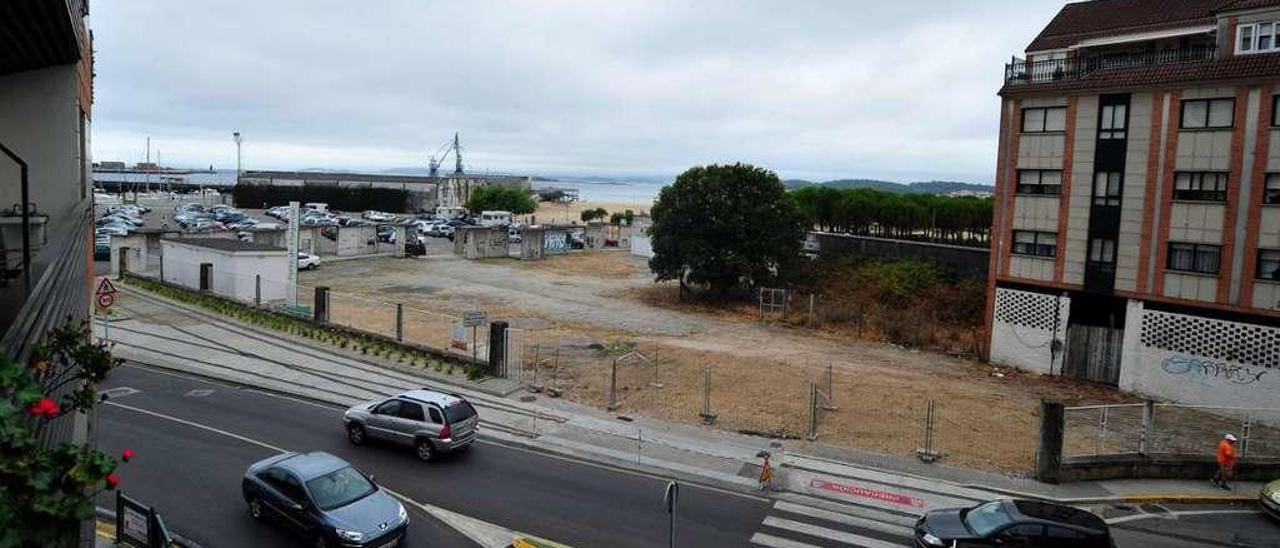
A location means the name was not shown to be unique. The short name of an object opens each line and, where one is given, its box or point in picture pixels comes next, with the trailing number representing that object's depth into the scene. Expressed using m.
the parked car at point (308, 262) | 53.48
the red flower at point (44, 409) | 4.41
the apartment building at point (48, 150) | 9.90
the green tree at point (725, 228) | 48.50
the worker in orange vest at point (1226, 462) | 19.08
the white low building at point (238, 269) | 39.34
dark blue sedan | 13.78
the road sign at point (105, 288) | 24.84
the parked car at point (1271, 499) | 17.39
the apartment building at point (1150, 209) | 28.44
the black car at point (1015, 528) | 14.18
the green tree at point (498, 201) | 114.94
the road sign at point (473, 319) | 28.77
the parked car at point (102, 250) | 52.41
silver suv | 18.84
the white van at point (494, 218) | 95.31
